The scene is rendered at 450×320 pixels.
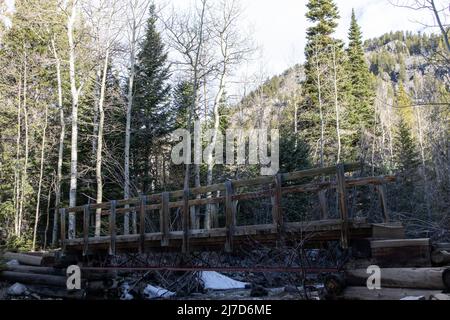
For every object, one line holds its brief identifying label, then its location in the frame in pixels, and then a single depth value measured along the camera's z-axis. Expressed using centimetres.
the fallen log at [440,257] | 598
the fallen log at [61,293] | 1236
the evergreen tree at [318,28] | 3039
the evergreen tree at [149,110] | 2558
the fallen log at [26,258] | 1330
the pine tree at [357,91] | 3247
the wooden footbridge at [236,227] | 727
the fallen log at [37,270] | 1287
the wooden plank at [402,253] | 614
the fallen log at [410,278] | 556
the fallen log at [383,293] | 562
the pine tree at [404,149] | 3017
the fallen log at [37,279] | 1252
